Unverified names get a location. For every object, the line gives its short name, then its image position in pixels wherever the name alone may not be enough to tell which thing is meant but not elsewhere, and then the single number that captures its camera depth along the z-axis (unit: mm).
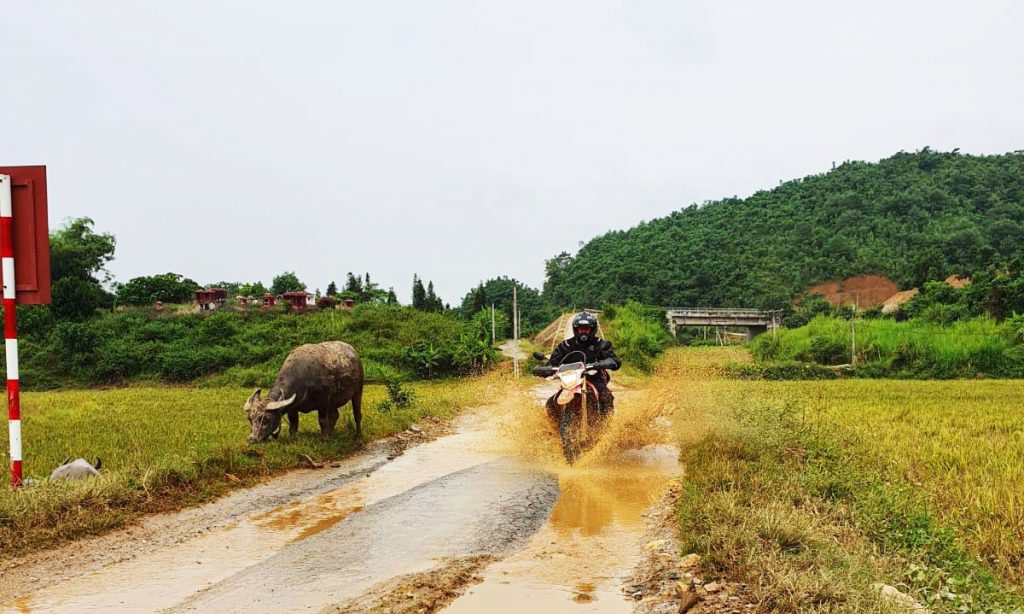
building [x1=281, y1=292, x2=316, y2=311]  40250
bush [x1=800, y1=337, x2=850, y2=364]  37281
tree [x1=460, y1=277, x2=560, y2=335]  57250
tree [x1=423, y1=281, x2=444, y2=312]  52481
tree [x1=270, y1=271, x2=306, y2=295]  57938
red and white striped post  6777
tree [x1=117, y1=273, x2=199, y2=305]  43031
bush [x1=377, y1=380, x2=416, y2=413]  16097
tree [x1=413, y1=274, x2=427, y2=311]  53375
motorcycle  9344
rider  10195
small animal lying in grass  7155
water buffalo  10156
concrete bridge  52438
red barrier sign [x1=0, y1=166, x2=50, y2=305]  6969
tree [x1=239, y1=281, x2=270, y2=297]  51472
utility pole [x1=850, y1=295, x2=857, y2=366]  35000
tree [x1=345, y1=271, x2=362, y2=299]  58094
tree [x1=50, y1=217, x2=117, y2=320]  37531
